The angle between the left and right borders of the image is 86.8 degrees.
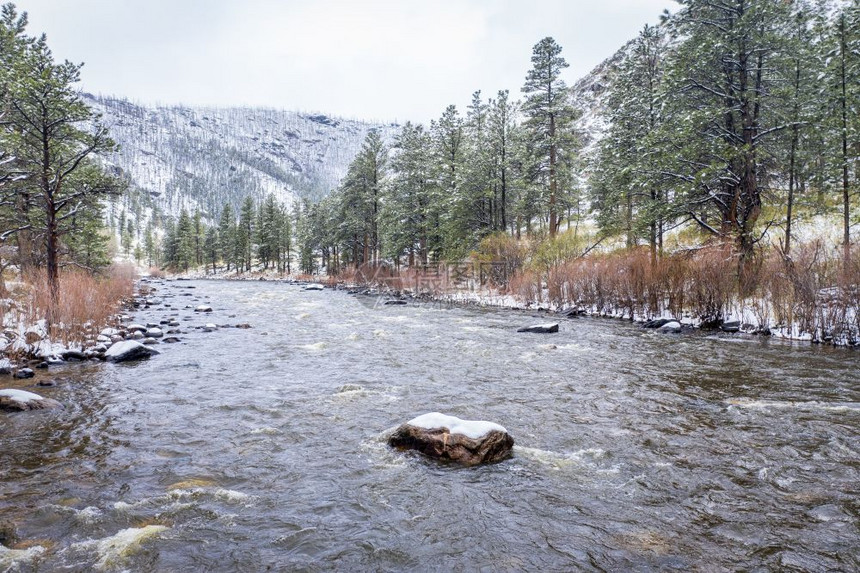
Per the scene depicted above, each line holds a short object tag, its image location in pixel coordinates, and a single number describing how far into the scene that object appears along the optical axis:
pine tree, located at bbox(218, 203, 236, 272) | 80.00
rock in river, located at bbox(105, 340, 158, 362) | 11.19
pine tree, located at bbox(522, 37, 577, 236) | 30.16
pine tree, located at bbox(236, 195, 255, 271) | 75.19
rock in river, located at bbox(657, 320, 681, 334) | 14.63
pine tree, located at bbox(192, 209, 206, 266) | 90.18
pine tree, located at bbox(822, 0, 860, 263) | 16.00
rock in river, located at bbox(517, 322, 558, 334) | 15.13
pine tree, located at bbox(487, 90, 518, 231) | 31.16
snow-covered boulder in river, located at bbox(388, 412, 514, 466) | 5.49
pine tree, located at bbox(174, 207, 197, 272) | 83.19
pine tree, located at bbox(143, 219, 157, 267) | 111.25
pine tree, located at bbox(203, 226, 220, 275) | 83.50
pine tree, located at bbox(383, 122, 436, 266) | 36.84
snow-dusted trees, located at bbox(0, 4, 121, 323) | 14.61
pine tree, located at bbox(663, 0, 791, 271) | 16.16
